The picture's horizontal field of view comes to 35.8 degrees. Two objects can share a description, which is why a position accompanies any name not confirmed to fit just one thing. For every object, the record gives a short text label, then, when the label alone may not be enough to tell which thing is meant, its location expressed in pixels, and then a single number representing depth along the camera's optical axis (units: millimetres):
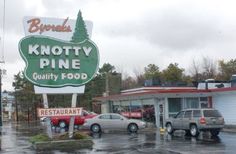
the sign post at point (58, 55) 17375
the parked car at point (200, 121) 21359
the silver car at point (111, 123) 26201
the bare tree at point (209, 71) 67848
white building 29413
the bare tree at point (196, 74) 67592
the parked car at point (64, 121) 30210
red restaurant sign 16916
